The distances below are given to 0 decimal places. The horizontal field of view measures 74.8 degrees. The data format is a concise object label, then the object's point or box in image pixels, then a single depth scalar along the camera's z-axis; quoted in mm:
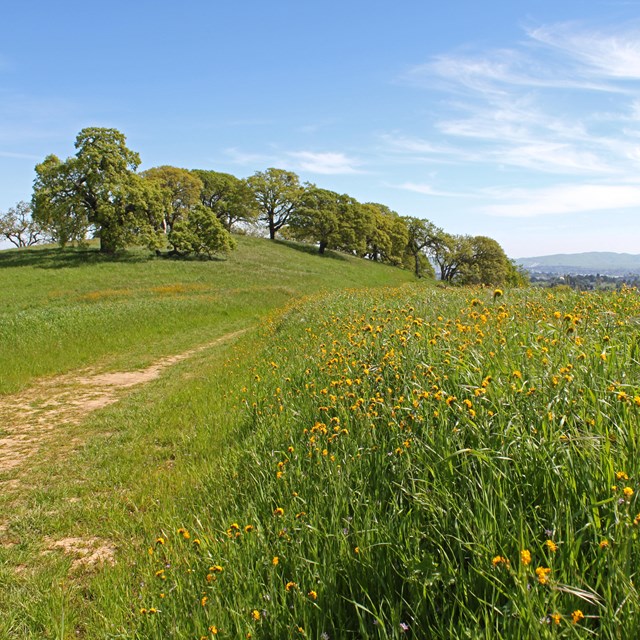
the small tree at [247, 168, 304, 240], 64188
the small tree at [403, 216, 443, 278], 72188
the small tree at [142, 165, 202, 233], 56250
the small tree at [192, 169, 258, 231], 63312
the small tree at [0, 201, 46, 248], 81562
